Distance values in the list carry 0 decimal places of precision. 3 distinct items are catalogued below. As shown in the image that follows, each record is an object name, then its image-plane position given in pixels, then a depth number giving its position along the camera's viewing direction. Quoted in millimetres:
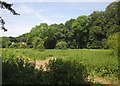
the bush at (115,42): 6495
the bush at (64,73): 2916
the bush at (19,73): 2563
